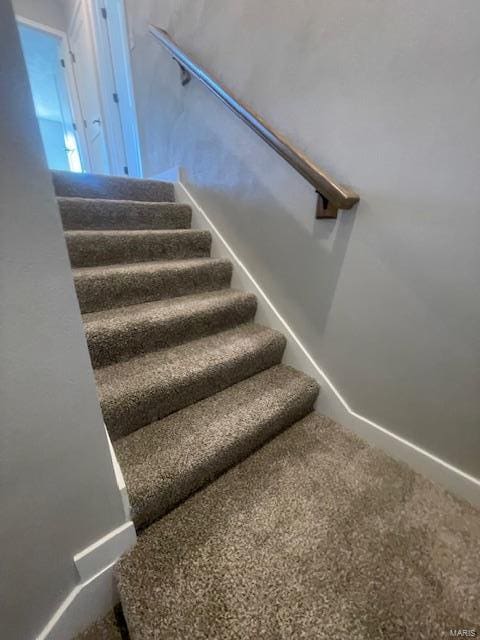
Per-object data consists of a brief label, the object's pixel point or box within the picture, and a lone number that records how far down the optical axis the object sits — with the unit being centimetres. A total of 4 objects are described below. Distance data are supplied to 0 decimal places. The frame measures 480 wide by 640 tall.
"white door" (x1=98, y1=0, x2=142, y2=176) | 216
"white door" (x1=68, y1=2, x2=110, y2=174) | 270
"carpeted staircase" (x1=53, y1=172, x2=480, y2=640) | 61
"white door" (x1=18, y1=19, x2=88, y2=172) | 310
